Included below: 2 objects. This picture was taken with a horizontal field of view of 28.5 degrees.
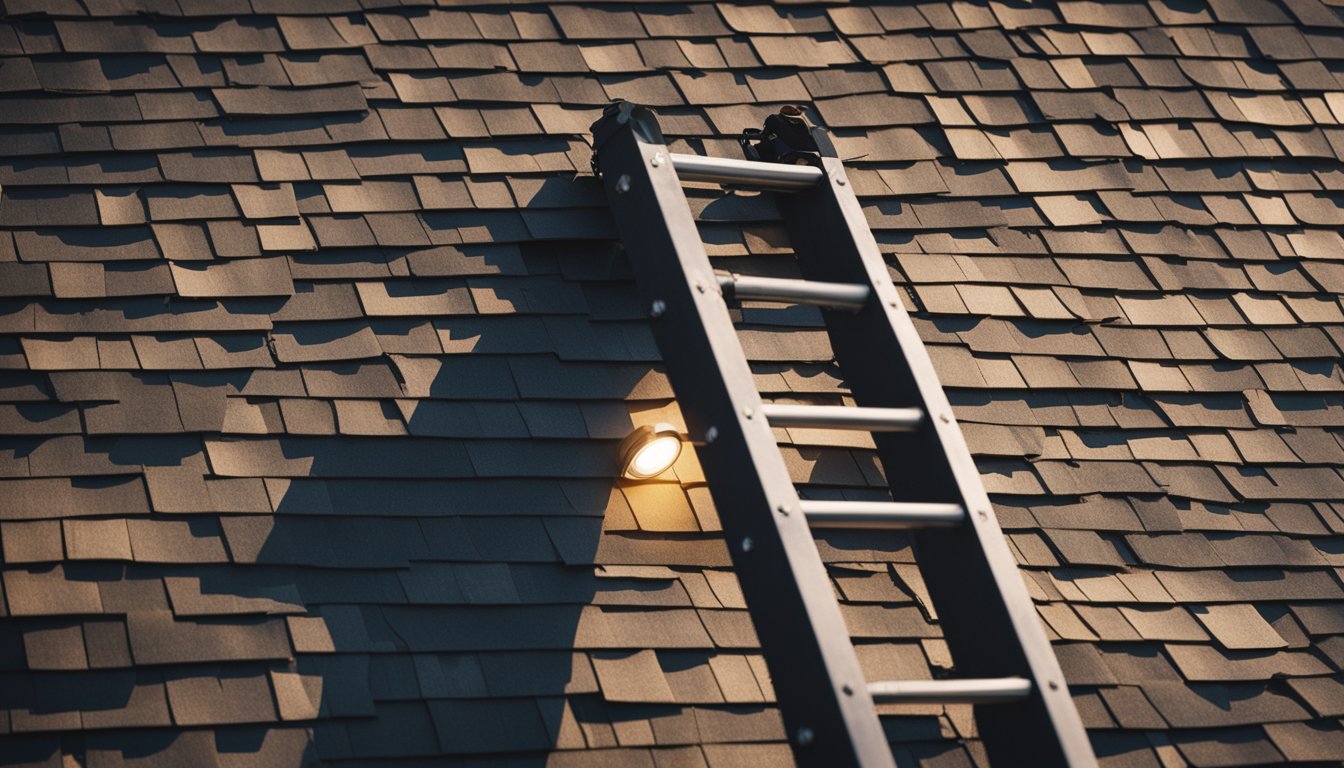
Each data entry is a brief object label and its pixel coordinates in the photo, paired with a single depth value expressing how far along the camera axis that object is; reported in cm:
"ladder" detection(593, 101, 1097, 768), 514
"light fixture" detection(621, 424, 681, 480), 644
